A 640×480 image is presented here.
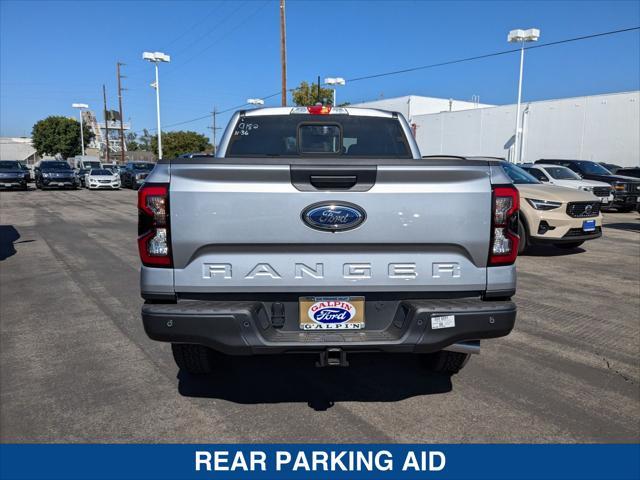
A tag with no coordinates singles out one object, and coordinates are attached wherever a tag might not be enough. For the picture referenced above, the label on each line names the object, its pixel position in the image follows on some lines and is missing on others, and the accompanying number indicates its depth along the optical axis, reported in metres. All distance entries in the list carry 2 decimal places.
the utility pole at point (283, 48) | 27.11
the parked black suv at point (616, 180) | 17.16
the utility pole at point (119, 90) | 56.58
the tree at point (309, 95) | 44.41
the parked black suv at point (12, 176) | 28.19
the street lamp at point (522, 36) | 27.88
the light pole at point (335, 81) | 36.78
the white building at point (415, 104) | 51.16
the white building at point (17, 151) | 86.75
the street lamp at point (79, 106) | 58.19
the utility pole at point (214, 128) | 81.10
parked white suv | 13.96
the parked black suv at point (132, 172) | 32.06
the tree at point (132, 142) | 138.48
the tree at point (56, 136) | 75.62
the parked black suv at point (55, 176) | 30.10
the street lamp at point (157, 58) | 35.09
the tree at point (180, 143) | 81.19
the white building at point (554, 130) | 29.75
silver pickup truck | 2.67
